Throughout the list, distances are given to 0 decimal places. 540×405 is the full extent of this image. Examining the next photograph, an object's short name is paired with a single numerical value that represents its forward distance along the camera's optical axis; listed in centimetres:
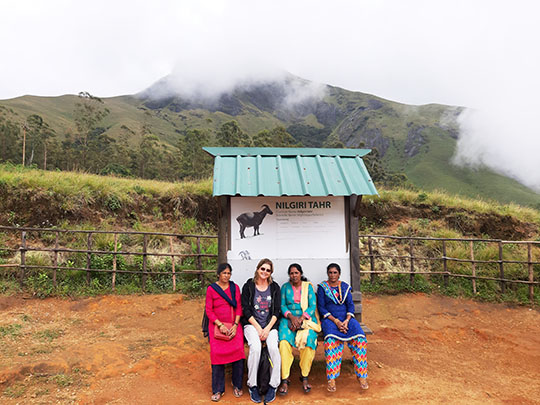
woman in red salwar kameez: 339
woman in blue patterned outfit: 354
